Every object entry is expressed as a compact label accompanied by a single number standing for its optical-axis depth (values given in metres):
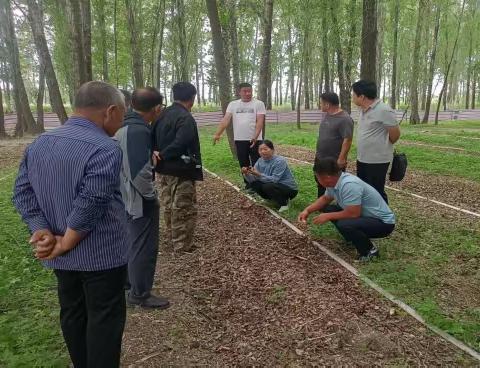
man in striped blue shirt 1.99
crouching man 4.36
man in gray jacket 3.40
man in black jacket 4.42
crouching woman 6.36
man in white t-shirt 7.26
